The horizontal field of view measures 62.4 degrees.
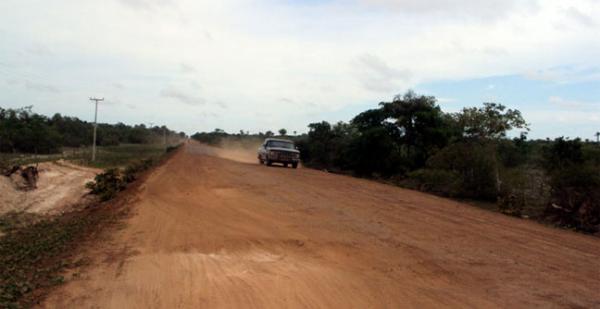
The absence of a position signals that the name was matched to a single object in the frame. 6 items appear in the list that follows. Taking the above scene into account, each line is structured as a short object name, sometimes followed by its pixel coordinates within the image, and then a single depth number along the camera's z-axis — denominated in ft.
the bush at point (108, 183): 72.59
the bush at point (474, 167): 60.34
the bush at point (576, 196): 42.78
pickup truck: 105.29
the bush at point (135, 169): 82.09
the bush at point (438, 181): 63.57
